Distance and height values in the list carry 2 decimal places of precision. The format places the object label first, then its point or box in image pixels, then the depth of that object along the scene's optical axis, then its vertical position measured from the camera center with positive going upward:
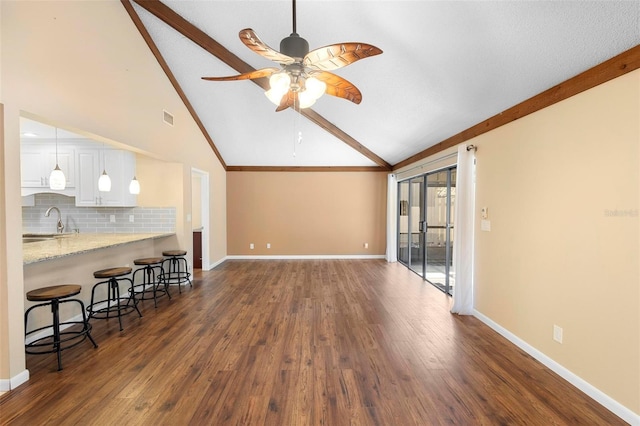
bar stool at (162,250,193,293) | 4.69 -1.06
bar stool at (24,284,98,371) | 2.43 -0.97
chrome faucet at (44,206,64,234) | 4.55 -0.27
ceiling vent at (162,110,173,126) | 4.44 +1.46
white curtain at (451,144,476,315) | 3.73 -0.39
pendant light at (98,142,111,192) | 3.90 +0.35
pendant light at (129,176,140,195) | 4.36 +0.33
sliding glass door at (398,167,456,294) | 4.74 -0.34
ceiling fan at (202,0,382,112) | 1.88 +1.06
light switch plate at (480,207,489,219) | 3.49 -0.06
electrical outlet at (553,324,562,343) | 2.44 -1.10
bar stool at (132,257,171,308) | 4.11 -1.16
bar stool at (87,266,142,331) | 3.28 -1.17
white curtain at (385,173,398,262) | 7.18 -0.24
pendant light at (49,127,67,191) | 3.32 +0.34
